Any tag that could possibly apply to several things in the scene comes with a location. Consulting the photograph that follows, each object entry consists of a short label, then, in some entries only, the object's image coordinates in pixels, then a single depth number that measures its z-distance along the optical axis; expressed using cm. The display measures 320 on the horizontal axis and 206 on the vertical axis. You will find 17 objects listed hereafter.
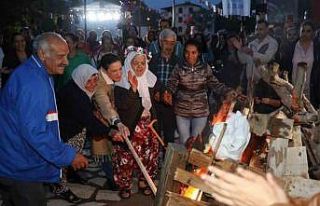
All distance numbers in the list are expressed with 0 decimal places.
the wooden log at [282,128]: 279
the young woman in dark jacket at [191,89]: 492
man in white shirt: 654
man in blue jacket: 267
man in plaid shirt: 535
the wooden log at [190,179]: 242
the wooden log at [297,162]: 283
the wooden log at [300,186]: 270
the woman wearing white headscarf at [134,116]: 457
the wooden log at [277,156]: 280
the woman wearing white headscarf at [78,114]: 423
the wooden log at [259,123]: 283
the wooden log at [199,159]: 254
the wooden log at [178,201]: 240
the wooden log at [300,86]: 301
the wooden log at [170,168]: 246
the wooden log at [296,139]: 287
